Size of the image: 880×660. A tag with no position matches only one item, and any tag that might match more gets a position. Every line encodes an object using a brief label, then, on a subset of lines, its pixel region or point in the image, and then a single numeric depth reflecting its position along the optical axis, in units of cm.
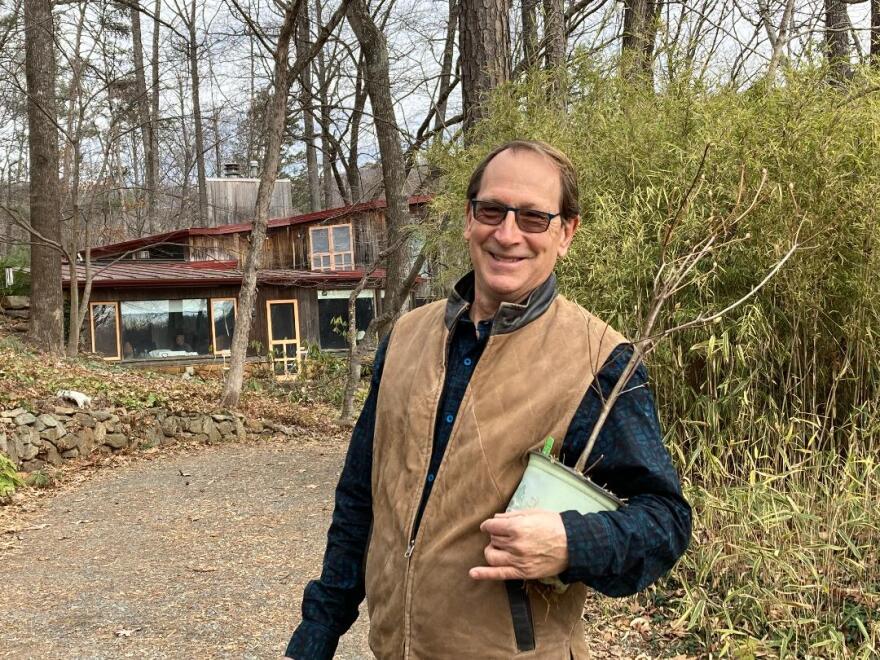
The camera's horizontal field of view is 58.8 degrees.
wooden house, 1784
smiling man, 122
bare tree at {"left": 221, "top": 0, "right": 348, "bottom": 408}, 1023
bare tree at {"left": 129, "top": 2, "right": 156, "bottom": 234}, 2413
